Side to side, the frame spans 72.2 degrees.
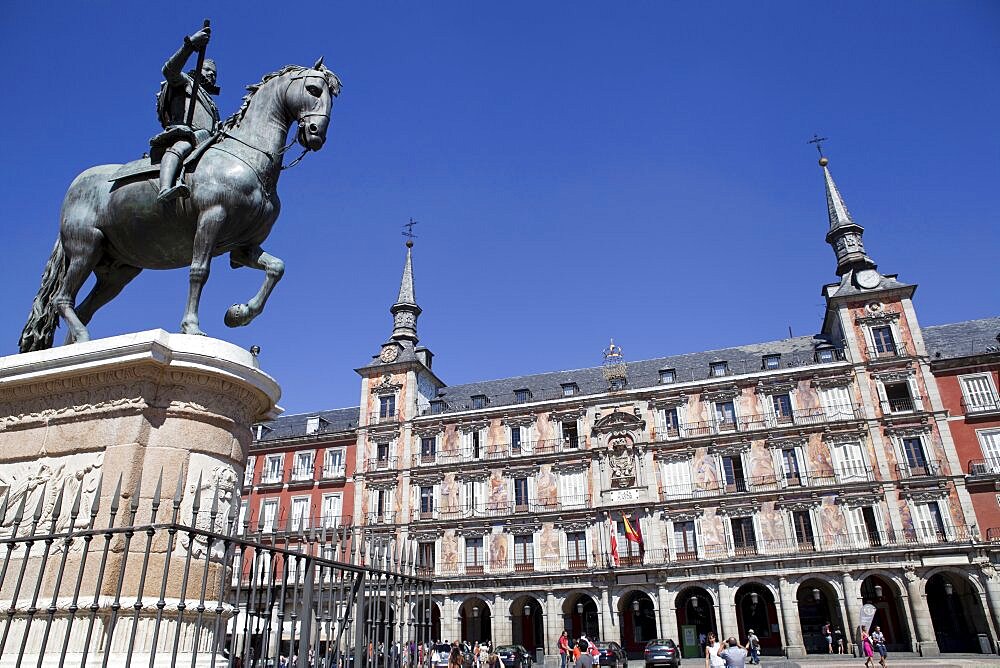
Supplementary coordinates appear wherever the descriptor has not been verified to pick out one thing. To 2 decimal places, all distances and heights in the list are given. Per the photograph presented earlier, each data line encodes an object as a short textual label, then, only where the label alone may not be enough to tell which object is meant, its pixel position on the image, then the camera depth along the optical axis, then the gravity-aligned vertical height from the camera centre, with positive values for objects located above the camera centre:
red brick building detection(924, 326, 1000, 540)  30.02 +9.08
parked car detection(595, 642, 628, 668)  25.20 -0.71
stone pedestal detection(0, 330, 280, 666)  3.86 +1.09
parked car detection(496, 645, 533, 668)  25.92 -0.67
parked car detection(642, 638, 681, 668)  24.09 -0.69
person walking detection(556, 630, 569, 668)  20.41 -0.28
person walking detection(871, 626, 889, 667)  22.32 -0.50
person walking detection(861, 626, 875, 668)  20.50 -0.59
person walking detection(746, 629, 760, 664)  25.42 -0.60
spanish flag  32.88 +4.42
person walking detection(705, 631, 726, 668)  14.44 -0.49
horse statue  5.02 +2.98
